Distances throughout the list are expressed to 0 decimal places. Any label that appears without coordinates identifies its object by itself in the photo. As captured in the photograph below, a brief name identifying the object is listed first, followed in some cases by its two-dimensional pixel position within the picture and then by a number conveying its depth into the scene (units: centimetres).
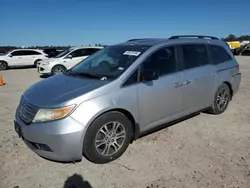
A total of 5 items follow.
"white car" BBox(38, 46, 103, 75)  985
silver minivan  237
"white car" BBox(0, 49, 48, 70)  1450
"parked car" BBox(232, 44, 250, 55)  2244
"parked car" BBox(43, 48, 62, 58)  2022
